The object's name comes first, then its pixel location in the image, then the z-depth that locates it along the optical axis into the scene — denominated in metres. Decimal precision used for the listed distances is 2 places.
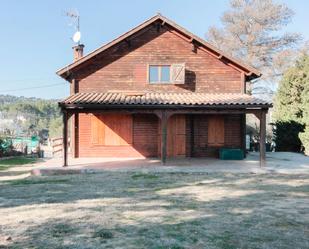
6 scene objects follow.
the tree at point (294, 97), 25.06
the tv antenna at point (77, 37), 21.77
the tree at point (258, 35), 34.38
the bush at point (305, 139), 23.38
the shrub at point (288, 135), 25.28
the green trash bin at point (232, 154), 18.66
